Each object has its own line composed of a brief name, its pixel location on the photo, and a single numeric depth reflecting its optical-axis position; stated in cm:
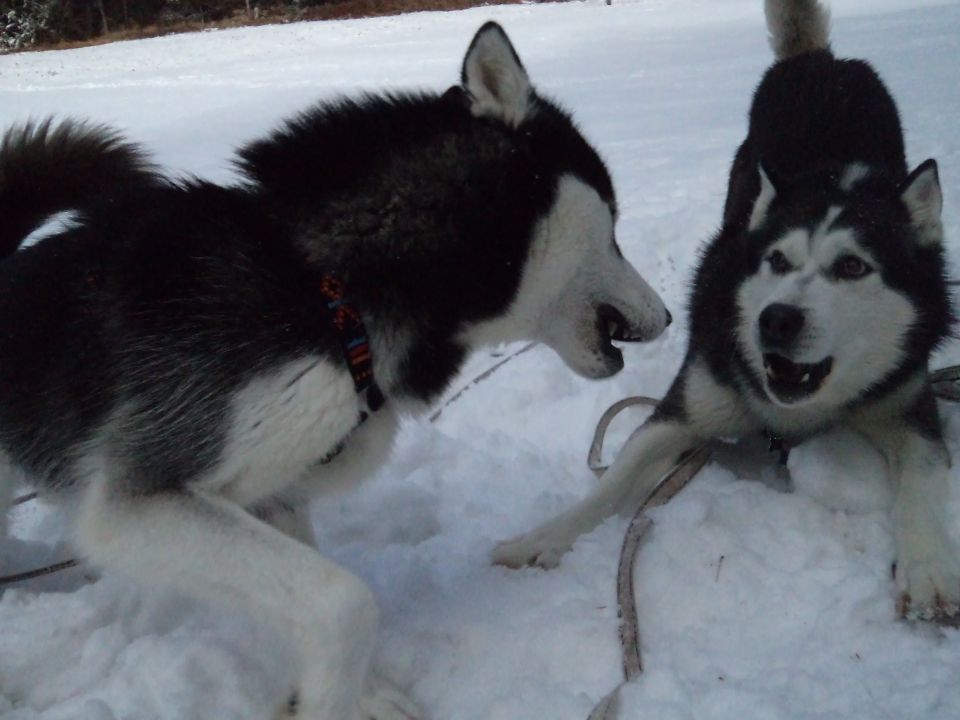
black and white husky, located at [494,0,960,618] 96
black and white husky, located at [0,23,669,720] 79
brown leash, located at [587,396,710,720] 80
